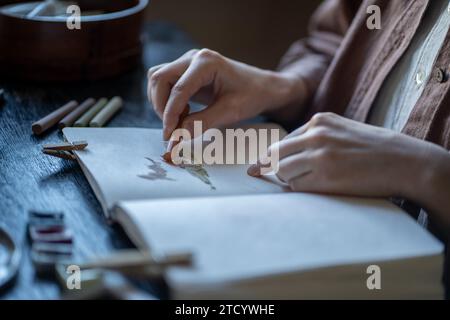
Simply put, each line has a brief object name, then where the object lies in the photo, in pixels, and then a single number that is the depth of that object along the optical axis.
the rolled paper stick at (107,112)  0.80
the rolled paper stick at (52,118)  0.77
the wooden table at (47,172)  0.56
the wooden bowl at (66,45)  0.89
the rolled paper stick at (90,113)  0.79
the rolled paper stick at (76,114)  0.79
